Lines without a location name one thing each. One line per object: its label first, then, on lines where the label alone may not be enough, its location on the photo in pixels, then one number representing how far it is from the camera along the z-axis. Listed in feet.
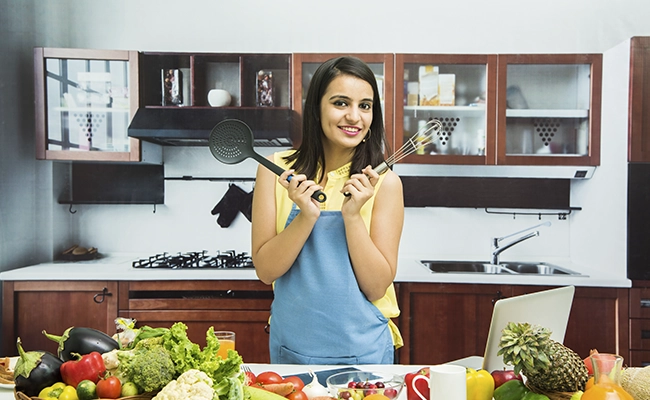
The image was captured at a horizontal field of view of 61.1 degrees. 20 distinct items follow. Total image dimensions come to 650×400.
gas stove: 8.38
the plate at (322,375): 3.82
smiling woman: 4.61
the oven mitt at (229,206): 9.16
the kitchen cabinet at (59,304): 7.95
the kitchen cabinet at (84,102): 8.54
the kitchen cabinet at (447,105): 8.54
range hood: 8.34
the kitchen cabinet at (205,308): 7.96
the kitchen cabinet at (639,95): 7.93
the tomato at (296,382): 3.23
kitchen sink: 8.90
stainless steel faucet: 8.87
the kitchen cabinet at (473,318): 7.88
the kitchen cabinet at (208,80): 8.54
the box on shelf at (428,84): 8.59
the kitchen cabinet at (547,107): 8.47
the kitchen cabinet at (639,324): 7.87
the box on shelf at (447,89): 8.58
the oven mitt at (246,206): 9.16
